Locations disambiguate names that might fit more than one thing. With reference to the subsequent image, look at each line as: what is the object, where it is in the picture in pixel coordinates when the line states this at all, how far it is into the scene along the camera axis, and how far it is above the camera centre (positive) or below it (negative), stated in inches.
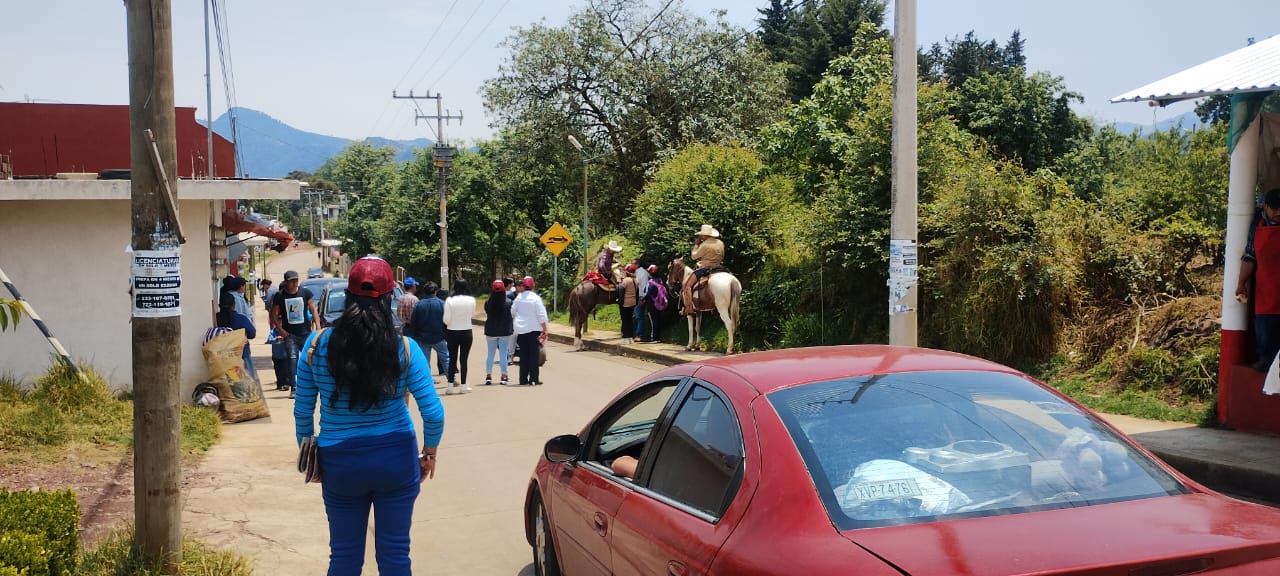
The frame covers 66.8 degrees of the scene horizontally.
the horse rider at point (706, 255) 739.4 +6.1
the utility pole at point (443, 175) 1720.0 +161.9
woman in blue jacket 179.5 -28.8
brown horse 885.2 -35.8
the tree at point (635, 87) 1360.7 +251.6
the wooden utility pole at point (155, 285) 207.5 -4.0
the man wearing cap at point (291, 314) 574.6 -29.2
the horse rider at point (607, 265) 952.8 -1.4
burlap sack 452.1 -52.6
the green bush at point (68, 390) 388.2 -50.3
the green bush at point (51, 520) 183.8 -49.1
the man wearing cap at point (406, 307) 603.8 -26.4
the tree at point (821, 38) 1583.9 +371.9
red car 107.1 -29.5
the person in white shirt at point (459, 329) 587.2 -39.1
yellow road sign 1143.0 +29.3
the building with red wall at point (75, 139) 545.0 +75.4
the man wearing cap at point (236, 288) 518.6 -11.9
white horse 706.2 -23.5
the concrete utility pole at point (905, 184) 396.2 +31.8
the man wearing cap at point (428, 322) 573.6 -34.2
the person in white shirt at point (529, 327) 599.8 -39.3
